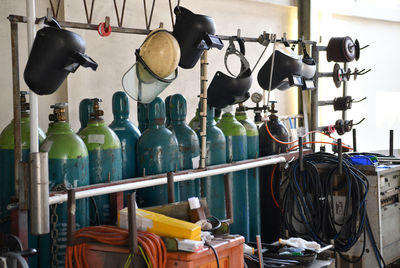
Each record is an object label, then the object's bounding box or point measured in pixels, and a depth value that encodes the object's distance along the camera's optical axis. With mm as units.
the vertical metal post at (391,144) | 4152
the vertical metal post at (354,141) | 4195
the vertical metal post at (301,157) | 3332
